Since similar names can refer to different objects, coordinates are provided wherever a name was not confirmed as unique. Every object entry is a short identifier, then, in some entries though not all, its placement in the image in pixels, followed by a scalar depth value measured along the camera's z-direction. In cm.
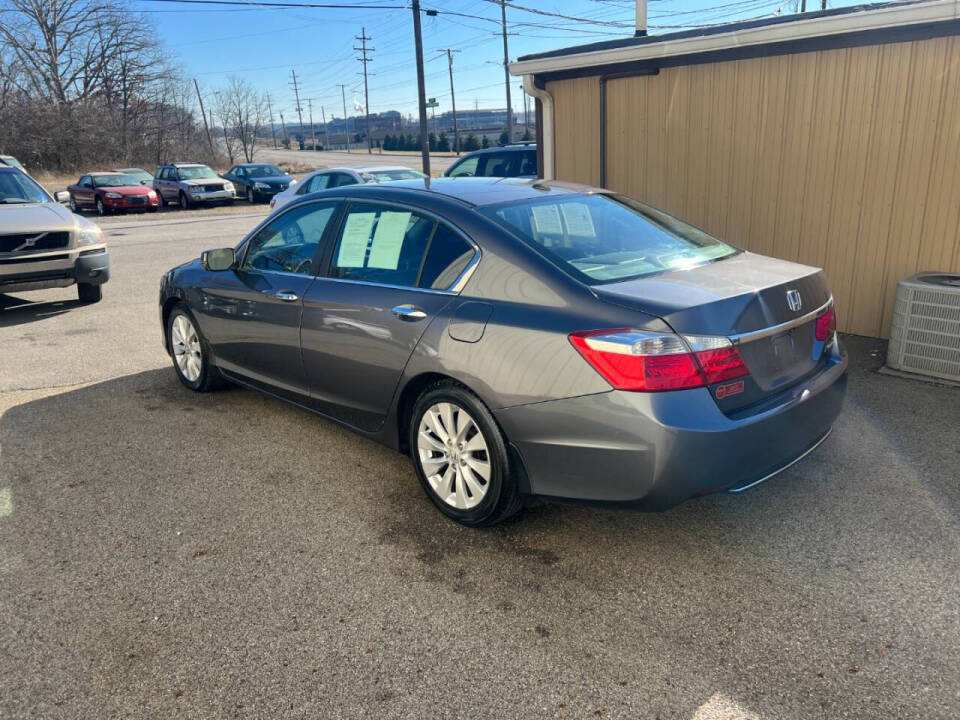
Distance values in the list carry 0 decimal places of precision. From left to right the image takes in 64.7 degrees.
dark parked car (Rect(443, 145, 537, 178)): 1197
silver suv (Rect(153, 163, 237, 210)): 2556
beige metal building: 592
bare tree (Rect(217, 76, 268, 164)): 7219
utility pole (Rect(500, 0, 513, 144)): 4091
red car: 2408
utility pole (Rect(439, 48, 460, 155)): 7219
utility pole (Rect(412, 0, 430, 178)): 2375
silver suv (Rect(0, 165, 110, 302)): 815
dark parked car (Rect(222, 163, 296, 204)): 2769
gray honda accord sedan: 287
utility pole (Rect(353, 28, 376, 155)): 7225
